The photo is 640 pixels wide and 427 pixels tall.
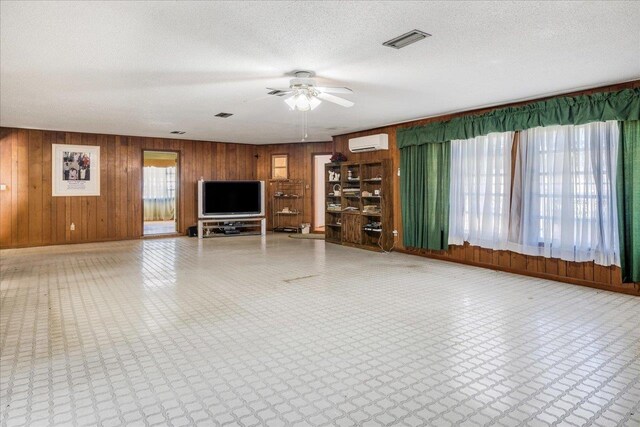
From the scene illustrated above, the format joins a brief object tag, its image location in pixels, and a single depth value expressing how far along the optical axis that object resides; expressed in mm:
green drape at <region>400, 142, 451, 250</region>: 6773
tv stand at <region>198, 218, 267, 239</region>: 10141
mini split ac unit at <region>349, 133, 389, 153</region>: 7941
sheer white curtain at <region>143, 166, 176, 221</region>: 14203
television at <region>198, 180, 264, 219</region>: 9969
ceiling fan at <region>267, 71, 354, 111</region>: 4355
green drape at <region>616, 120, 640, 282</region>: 4512
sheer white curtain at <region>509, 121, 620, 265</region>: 4789
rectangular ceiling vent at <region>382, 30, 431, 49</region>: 3295
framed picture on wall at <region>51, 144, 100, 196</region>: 8609
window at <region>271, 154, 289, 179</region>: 11086
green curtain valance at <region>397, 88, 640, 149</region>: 4547
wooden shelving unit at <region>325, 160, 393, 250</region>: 7891
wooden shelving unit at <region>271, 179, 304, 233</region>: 10992
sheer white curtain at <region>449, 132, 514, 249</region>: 5871
